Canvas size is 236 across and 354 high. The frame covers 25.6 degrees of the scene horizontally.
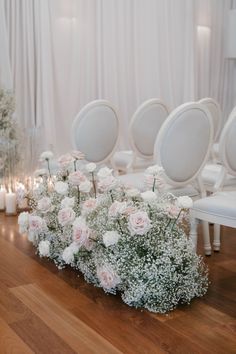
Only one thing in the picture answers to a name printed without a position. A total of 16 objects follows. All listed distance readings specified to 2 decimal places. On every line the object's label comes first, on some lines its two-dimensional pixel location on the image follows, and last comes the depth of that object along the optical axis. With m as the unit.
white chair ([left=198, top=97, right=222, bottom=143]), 4.71
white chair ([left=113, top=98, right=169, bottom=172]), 3.96
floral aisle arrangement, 2.49
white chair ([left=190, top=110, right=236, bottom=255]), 2.62
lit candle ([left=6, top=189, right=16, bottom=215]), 4.31
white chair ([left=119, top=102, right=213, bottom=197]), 2.90
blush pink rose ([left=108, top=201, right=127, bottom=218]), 2.53
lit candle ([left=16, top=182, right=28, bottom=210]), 4.39
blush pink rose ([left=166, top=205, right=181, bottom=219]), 2.53
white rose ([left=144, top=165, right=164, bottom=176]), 2.67
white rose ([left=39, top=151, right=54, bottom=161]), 3.35
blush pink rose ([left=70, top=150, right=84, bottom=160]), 3.26
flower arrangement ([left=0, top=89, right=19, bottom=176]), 4.41
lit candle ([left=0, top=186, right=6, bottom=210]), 4.38
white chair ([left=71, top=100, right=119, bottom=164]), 3.91
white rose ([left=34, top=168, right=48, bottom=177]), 3.33
